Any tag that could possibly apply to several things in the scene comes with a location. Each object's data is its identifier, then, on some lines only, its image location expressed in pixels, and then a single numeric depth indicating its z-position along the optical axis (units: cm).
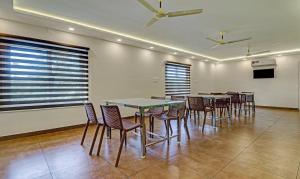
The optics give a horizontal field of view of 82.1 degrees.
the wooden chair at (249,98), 654
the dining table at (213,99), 457
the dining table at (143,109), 249
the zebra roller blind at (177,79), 708
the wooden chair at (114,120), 236
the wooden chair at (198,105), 416
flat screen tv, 797
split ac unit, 781
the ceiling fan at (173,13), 257
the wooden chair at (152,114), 354
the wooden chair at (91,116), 284
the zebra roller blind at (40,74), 347
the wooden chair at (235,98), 592
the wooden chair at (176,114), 325
